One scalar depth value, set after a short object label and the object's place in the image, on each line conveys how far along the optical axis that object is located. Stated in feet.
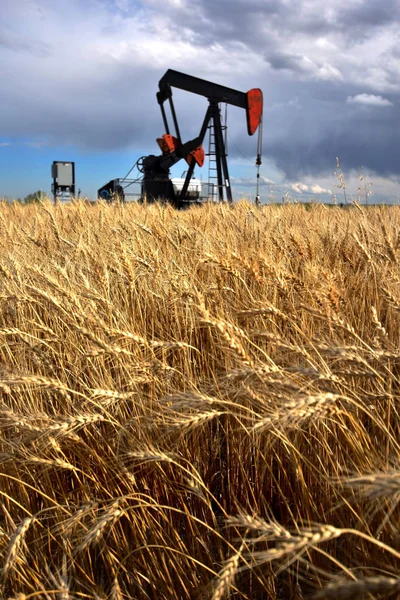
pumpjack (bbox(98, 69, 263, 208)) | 39.45
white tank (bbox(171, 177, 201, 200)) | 42.13
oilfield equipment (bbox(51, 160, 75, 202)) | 50.01
